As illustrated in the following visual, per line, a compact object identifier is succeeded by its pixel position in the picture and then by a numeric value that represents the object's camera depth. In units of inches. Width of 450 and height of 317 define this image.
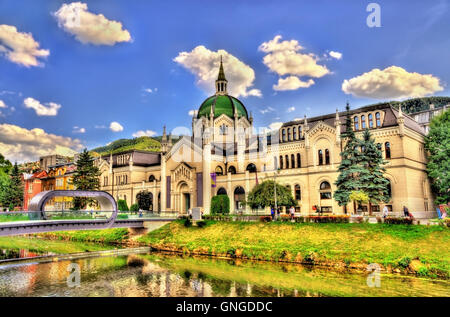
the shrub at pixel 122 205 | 2696.9
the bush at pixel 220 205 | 2059.5
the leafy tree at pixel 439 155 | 1795.0
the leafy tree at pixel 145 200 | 2770.7
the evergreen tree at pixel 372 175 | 1566.2
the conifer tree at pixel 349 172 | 1599.4
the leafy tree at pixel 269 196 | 1806.1
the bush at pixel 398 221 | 1253.7
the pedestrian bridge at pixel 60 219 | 1178.6
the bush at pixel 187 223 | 1840.6
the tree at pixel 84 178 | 2608.3
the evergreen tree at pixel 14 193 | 3472.0
